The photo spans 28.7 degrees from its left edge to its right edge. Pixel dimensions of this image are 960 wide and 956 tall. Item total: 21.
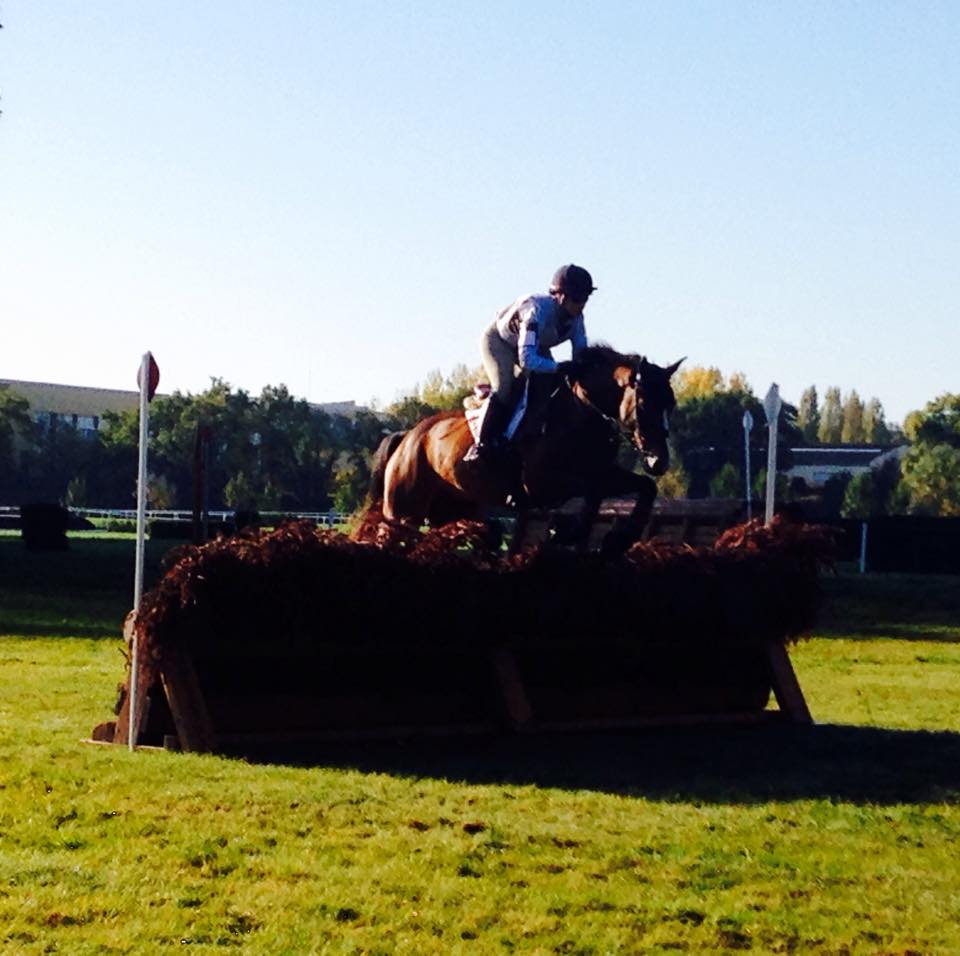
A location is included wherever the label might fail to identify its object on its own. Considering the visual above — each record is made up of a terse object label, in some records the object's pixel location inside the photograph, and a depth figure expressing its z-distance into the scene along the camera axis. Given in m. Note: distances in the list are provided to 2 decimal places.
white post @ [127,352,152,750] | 10.15
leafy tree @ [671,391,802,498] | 100.00
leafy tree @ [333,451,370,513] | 80.69
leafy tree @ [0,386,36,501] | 101.19
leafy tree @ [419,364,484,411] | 82.32
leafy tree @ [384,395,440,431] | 80.94
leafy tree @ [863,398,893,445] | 172.75
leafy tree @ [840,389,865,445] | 172.75
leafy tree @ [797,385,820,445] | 172.12
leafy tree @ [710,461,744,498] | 91.00
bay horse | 11.59
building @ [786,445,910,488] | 131.12
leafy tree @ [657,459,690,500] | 95.39
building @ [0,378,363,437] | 141.50
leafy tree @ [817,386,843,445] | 174.00
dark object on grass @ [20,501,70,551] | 46.47
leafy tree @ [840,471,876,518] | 89.94
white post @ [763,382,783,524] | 12.23
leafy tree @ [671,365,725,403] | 122.58
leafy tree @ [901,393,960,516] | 90.31
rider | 12.09
